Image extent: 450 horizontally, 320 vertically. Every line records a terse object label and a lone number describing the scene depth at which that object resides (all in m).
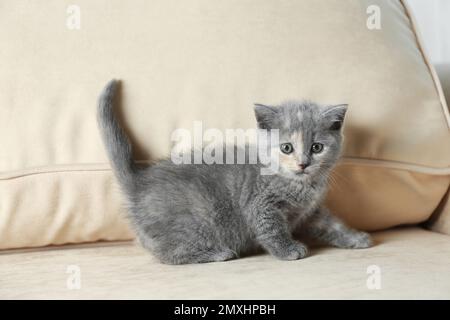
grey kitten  1.29
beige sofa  1.30
